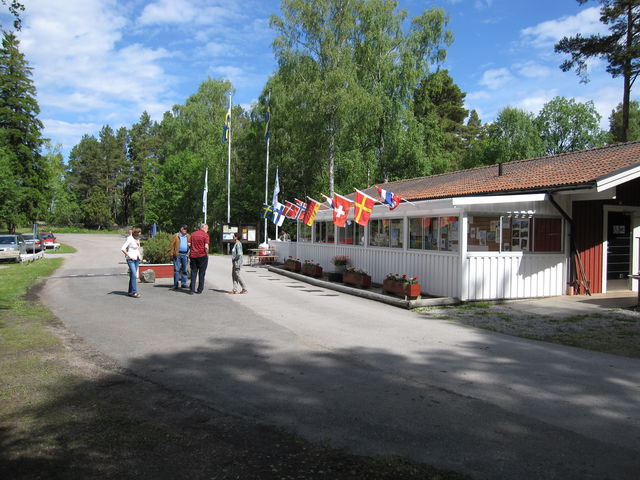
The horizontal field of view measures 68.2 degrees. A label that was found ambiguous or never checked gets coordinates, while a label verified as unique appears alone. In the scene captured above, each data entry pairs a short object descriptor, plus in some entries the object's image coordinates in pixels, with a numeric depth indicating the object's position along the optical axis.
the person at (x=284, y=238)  26.68
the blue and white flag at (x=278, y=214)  22.86
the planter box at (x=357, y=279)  14.61
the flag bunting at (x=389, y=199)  12.91
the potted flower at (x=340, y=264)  16.86
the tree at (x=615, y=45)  23.45
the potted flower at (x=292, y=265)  19.94
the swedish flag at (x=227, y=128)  31.92
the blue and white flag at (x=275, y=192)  28.82
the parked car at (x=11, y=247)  25.69
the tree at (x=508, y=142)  45.62
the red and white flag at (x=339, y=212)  15.42
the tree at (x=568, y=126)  50.00
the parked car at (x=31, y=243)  32.76
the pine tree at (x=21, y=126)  43.59
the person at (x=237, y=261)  13.19
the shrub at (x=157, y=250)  17.92
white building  11.90
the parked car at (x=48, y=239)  39.19
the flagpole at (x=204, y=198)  36.00
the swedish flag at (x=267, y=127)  31.09
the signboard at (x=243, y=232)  32.19
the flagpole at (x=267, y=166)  31.21
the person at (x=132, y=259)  12.10
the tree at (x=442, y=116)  35.16
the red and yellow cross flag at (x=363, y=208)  13.90
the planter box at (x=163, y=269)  16.27
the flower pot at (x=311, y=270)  18.06
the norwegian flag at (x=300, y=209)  20.06
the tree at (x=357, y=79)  30.27
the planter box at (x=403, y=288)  11.88
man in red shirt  12.84
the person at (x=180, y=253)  13.70
